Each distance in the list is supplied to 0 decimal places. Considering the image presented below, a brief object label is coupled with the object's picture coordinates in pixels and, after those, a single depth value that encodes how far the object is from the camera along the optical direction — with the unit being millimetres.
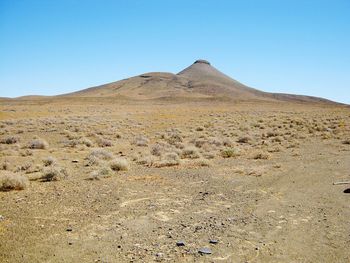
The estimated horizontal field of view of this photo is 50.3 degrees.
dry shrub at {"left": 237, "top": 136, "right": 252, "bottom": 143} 27428
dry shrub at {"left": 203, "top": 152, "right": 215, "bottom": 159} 19603
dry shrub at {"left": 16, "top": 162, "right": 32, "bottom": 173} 15375
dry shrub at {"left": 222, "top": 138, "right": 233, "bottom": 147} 24400
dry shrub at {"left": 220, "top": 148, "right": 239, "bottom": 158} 20031
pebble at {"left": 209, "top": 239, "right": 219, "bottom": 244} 7559
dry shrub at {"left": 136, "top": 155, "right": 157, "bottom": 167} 17300
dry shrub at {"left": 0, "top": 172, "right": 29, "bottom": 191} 11805
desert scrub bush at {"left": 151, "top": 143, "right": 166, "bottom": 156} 20203
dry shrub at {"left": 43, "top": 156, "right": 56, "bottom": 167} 16319
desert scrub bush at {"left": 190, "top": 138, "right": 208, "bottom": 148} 24536
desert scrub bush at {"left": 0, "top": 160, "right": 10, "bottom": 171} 15759
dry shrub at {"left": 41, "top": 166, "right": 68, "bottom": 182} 13340
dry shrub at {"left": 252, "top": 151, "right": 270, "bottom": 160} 19172
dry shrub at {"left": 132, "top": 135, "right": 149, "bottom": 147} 25125
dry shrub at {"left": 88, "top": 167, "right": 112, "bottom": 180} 13609
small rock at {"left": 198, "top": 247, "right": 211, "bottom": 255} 7036
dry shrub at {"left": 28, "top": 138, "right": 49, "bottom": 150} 22828
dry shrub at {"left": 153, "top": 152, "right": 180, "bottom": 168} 16992
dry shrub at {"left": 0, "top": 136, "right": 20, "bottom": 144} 25125
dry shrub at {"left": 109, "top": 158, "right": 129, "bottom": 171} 15516
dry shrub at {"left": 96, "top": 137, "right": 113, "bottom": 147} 24812
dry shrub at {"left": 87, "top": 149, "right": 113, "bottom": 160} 18230
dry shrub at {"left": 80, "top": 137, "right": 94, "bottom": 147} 24359
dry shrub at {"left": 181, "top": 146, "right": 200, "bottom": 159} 19547
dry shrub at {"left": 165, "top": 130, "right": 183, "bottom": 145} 26681
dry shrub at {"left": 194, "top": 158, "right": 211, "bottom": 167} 16978
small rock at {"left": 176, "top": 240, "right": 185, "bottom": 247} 7418
